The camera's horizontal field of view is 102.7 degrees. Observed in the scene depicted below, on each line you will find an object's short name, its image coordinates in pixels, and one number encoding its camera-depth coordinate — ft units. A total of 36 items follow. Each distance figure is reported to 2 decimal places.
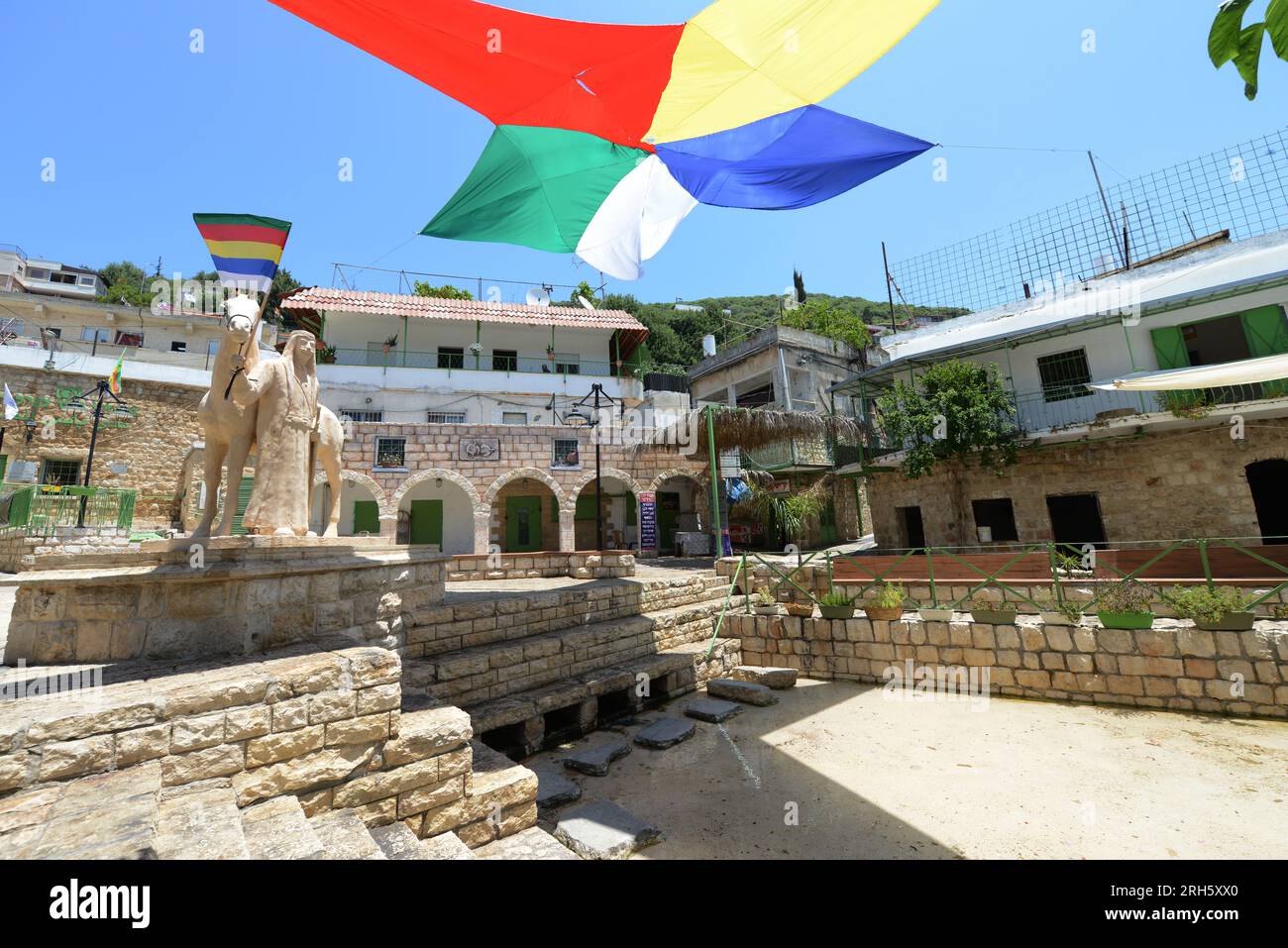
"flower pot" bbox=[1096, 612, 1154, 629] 21.48
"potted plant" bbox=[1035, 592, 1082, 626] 23.11
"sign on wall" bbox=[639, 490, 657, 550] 56.54
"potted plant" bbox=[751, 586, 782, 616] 30.30
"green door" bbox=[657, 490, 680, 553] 63.00
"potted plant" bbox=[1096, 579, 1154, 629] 21.59
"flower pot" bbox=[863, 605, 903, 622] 26.45
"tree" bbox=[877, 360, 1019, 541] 45.19
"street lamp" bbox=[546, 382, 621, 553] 59.24
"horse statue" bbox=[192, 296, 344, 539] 12.32
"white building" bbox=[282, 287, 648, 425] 64.44
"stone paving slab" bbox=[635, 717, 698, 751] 18.84
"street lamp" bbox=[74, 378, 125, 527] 41.29
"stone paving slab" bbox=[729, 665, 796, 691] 25.85
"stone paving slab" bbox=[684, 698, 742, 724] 21.47
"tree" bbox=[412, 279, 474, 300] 88.95
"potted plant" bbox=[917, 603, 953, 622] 25.77
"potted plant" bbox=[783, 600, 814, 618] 28.91
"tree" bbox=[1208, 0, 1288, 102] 5.11
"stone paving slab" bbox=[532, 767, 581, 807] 14.43
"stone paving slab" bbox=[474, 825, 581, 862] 10.66
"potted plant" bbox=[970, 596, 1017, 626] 24.13
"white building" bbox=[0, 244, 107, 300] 119.24
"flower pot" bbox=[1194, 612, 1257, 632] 19.93
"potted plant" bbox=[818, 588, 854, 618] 27.61
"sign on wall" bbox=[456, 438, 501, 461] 52.44
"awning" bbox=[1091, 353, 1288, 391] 30.53
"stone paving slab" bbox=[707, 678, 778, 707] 23.32
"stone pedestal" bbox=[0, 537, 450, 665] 10.62
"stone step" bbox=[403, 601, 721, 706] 17.06
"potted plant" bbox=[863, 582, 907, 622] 26.50
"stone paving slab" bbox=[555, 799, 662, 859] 11.77
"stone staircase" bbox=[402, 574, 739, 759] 17.57
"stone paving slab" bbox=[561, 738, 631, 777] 16.74
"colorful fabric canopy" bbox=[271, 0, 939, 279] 13.38
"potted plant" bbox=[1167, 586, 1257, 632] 20.02
